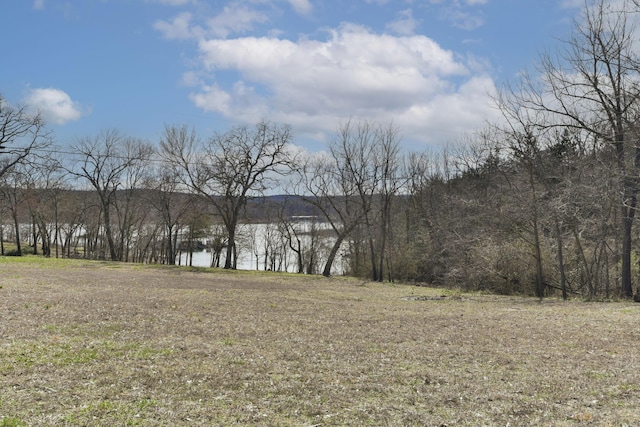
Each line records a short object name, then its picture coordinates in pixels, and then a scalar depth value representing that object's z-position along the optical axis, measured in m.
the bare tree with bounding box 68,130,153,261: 40.34
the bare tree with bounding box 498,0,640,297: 17.40
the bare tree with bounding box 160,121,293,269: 32.12
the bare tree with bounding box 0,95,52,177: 32.69
